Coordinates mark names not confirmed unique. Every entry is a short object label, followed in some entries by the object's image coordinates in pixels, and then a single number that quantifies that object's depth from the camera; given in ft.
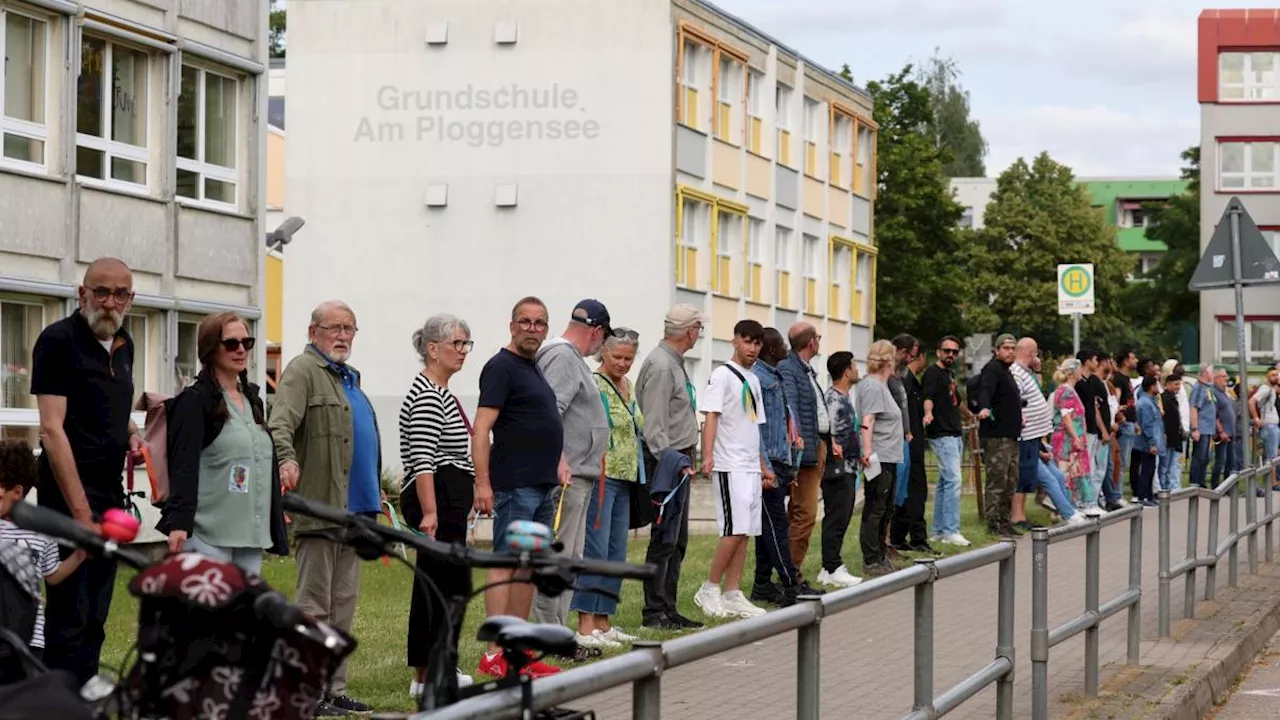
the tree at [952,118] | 336.29
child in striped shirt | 27.68
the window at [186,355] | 89.74
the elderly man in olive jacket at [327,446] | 31.86
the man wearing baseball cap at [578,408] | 37.68
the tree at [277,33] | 260.42
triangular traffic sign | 60.39
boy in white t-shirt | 44.60
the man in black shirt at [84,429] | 27.76
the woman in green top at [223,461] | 28.73
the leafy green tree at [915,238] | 253.65
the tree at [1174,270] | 312.71
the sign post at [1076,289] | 91.81
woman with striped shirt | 33.14
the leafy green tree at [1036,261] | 298.76
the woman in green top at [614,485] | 39.88
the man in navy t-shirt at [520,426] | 34.27
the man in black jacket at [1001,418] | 70.03
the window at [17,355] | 77.97
